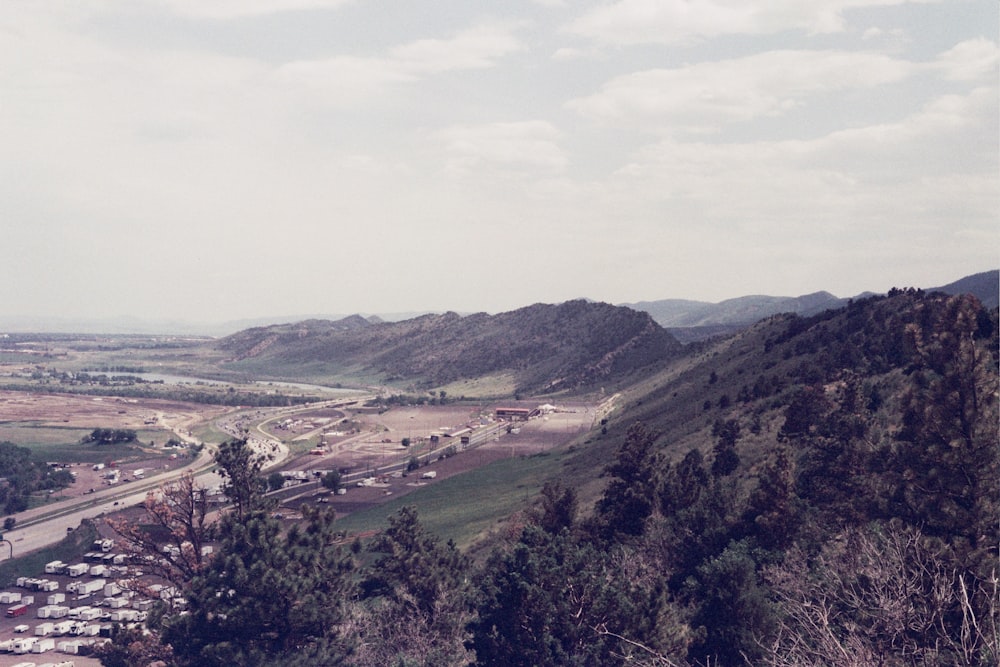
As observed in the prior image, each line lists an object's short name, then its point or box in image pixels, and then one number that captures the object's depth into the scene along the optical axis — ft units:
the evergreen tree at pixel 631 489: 143.74
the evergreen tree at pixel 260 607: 119.14
